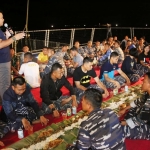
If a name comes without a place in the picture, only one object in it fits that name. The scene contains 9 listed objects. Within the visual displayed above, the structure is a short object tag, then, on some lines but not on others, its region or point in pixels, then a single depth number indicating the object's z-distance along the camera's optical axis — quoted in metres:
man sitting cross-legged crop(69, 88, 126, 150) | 2.01
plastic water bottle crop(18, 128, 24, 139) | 3.16
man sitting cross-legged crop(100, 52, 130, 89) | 5.34
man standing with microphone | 3.50
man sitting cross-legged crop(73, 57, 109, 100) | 4.69
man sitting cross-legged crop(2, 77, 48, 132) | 3.26
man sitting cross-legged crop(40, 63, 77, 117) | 3.89
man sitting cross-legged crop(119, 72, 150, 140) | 3.05
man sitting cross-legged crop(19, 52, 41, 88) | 5.09
